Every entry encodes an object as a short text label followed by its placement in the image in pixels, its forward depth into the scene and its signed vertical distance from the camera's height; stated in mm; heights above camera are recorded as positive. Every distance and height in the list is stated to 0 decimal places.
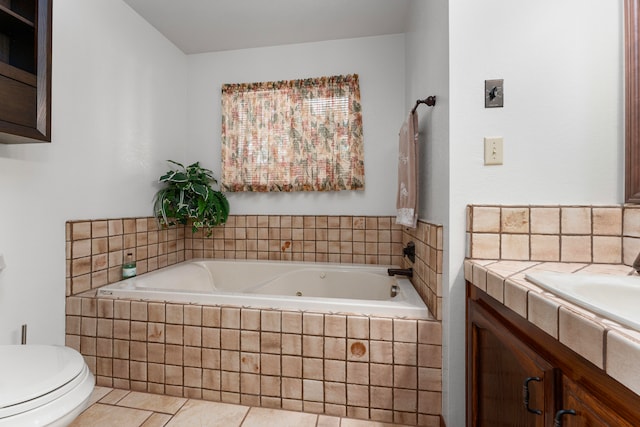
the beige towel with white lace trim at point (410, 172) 1598 +236
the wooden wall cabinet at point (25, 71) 1157 +585
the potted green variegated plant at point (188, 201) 2318 +94
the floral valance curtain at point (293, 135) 2396 +656
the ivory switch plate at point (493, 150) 1172 +259
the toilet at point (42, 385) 787 -515
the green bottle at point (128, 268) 1967 -378
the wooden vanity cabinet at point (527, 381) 527 -391
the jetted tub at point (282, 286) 1453 -471
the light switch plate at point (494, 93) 1170 +489
